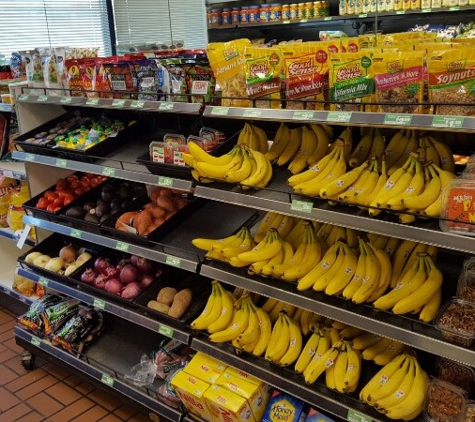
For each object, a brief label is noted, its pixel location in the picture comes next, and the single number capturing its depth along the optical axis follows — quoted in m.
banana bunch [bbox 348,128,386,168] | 2.16
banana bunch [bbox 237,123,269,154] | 2.49
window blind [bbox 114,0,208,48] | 6.29
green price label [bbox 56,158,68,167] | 3.00
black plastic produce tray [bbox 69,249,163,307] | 2.78
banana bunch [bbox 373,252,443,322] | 1.83
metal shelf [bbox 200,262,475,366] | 1.71
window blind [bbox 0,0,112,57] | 5.45
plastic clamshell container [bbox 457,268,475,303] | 1.85
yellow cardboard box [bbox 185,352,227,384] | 2.40
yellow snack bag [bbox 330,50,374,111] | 1.81
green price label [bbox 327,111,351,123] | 1.79
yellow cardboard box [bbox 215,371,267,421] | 2.26
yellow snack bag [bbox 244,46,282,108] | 2.07
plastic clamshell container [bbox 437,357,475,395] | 1.88
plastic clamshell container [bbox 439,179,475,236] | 1.62
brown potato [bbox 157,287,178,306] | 2.67
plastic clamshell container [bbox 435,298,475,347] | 1.69
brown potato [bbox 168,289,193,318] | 2.56
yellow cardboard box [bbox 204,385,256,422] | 2.23
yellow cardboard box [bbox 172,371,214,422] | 2.33
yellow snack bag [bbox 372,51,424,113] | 1.70
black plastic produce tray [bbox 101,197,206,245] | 2.66
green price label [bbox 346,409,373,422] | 1.91
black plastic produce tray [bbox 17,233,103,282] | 3.31
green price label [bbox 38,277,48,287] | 3.23
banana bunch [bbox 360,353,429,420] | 1.82
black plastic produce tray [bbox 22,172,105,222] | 3.13
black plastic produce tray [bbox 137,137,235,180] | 2.44
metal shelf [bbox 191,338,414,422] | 1.95
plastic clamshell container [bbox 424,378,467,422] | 1.79
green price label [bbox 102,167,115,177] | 2.73
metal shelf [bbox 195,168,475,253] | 1.65
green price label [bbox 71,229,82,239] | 2.98
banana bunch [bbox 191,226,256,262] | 2.34
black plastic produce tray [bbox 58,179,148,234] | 2.93
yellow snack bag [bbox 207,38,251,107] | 2.19
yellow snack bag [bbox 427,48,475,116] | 1.59
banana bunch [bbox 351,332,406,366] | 2.06
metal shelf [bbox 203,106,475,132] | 1.56
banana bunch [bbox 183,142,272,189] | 2.21
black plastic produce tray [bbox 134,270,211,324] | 2.60
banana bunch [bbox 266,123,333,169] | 2.30
